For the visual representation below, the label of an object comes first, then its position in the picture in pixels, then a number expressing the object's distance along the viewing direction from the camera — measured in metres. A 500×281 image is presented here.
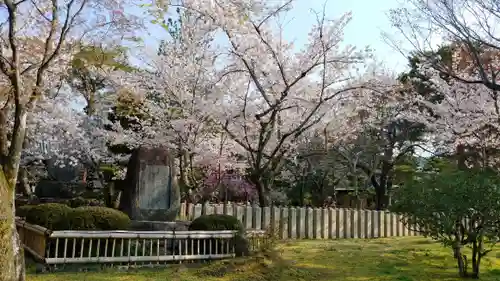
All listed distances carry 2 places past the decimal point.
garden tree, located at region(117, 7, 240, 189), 13.24
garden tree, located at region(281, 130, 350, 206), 22.38
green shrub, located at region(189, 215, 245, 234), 8.14
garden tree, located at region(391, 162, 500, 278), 7.05
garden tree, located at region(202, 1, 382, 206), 10.81
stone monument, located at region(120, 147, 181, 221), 9.26
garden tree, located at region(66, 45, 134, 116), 16.02
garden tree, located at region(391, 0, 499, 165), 14.95
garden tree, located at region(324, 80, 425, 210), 20.42
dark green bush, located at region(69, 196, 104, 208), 13.14
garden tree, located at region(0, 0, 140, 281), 3.96
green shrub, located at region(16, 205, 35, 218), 8.95
